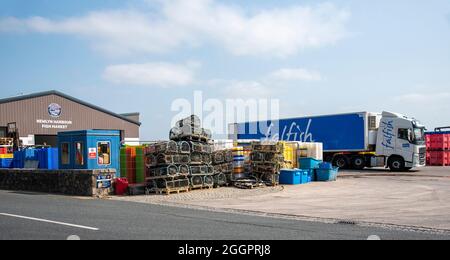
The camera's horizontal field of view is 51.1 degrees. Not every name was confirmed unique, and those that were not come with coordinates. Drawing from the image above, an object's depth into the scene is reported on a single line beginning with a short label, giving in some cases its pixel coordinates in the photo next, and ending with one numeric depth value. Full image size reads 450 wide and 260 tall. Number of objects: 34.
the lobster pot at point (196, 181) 20.58
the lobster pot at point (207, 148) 21.23
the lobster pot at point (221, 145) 23.00
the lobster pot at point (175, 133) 21.56
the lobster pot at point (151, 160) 19.73
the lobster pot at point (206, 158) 21.30
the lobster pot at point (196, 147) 20.67
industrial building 41.44
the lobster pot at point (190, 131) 21.47
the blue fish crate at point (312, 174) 25.11
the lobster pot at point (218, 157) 22.25
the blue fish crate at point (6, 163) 28.56
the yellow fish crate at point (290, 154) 25.44
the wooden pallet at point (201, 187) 20.77
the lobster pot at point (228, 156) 22.66
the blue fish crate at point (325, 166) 25.12
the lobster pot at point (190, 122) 21.98
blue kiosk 20.02
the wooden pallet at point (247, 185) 21.30
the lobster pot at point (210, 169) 21.27
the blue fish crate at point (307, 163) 25.30
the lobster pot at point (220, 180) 21.70
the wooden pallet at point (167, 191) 19.32
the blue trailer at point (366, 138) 31.84
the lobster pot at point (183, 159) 19.89
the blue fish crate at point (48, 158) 25.03
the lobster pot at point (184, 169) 20.00
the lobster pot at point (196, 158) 20.73
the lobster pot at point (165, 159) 19.47
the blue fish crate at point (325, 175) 25.00
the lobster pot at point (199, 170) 20.60
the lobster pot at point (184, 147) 20.07
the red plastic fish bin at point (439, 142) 38.19
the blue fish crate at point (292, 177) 23.39
